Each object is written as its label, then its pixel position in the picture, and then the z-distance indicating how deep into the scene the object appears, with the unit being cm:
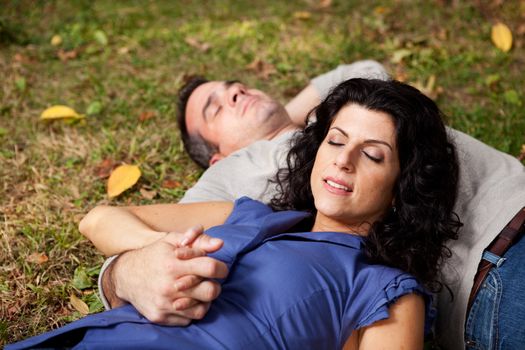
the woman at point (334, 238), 202
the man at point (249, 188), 195
